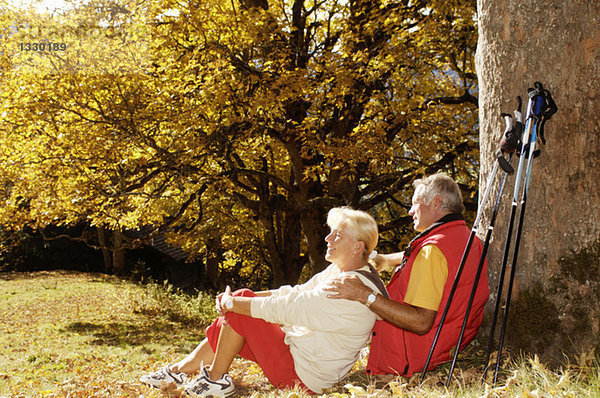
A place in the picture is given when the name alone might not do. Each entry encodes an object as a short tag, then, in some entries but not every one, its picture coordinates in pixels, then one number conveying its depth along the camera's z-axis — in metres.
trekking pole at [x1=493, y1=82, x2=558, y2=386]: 3.20
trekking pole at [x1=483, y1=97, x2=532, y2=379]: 3.09
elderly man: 3.30
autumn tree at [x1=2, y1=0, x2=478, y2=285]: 9.24
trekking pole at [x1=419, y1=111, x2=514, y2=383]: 3.15
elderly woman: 3.53
